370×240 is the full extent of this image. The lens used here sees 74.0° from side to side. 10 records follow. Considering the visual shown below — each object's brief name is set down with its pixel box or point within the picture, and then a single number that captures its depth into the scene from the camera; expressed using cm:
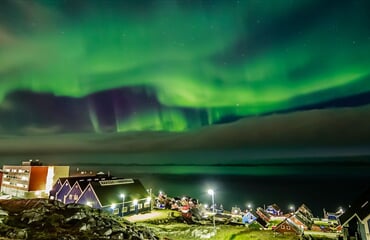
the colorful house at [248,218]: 7006
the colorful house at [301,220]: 5827
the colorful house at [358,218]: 3141
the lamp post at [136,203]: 5629
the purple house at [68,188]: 5733
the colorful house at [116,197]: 5216
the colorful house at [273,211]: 8875
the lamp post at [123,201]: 5309
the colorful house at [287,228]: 4756
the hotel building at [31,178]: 8050
